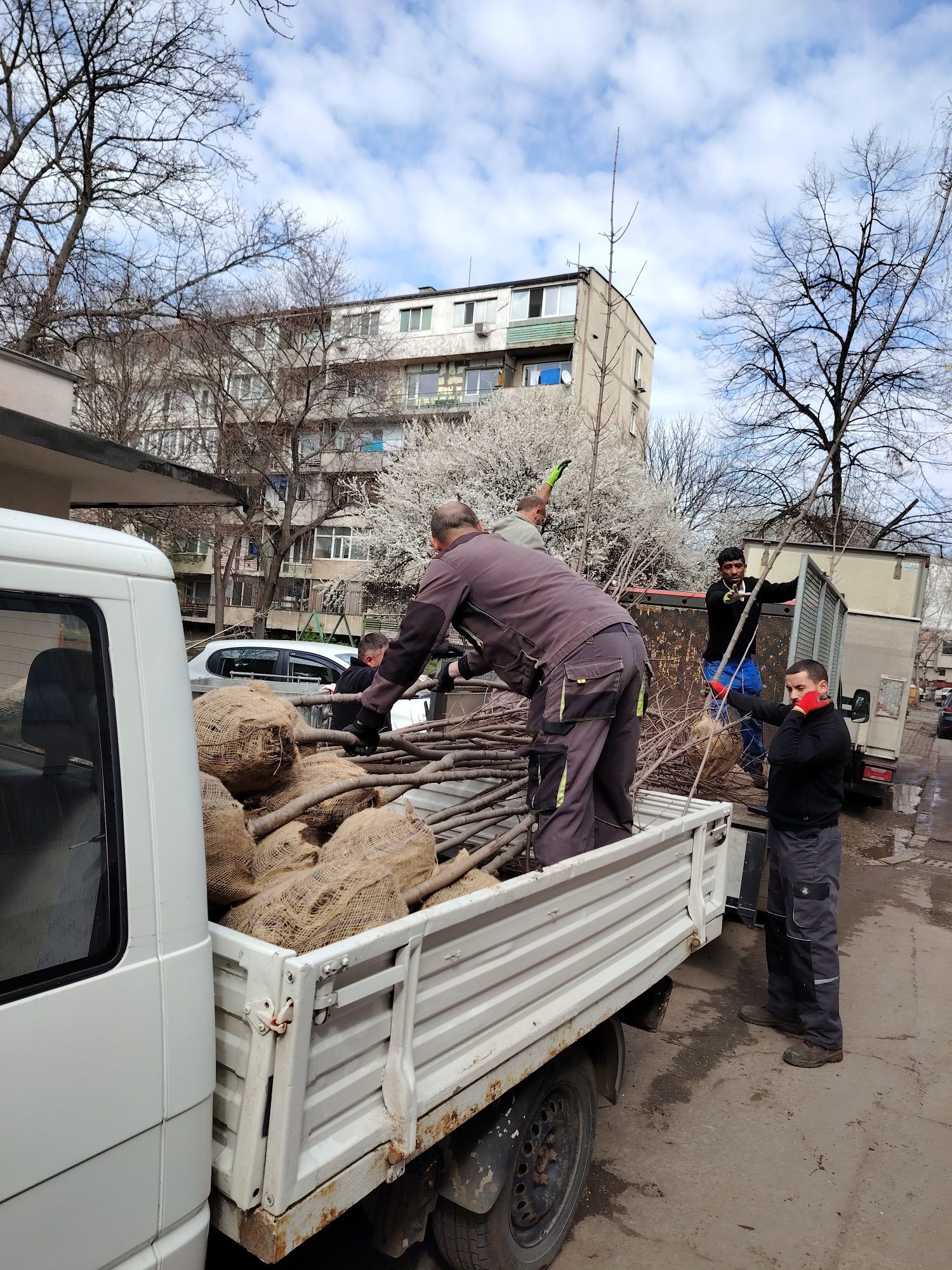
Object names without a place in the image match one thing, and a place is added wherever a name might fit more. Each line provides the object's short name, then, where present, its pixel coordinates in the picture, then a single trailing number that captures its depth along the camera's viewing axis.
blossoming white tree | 20.88
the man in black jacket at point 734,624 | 6.65
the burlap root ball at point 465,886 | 2.64
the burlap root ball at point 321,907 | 2.10
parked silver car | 9.41
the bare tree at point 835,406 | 16.70
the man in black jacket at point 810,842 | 4.50
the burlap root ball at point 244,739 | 2.77
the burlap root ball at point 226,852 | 2.19
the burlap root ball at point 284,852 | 2.51
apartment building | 26.58
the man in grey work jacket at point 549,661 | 3.29
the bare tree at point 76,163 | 11.98
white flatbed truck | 1.46
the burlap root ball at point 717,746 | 4.99
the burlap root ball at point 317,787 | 3.03
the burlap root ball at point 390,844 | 2.54
